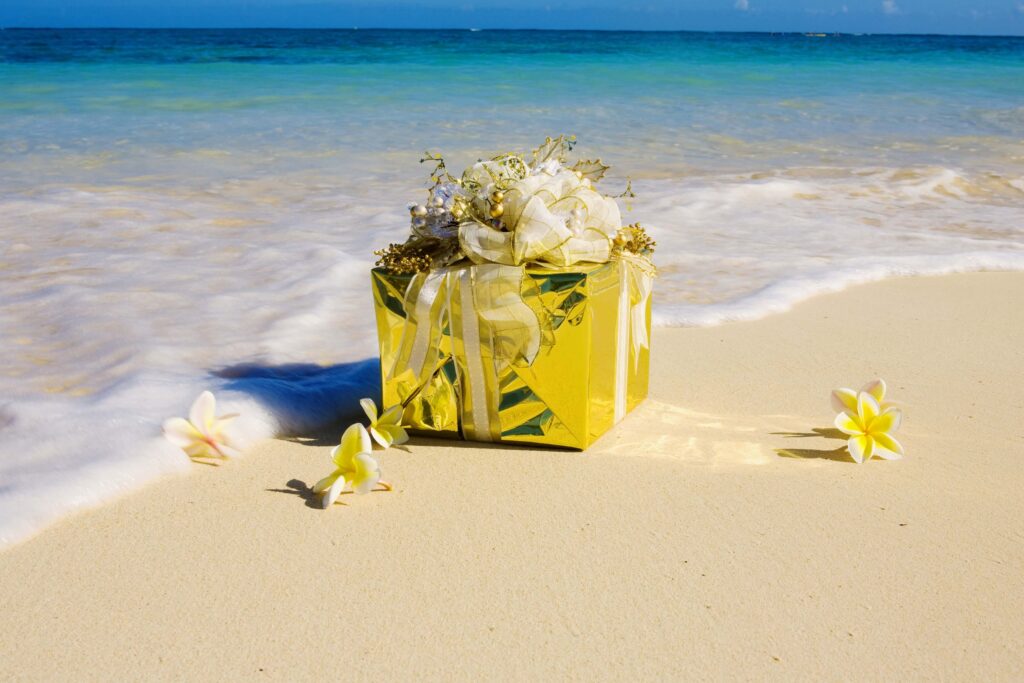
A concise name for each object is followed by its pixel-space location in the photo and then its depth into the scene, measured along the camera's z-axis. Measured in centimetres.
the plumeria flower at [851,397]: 218
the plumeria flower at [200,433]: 210
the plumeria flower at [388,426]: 212
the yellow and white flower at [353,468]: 189
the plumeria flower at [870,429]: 210
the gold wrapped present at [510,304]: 196
